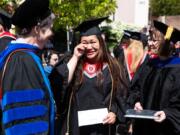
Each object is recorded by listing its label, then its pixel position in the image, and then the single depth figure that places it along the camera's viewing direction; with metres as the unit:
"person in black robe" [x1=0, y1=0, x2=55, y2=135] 3.51
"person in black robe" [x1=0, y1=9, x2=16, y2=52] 6.17
